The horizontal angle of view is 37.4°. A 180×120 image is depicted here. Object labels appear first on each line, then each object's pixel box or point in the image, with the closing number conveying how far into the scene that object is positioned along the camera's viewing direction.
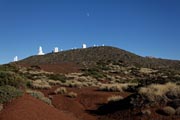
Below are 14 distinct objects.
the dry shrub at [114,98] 17.04
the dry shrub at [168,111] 13.61
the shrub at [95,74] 35.71
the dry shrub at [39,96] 13.91
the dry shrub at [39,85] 22.66
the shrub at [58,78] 29.53
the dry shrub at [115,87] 22.16
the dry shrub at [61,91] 20.66
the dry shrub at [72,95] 19.48
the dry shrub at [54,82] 26.50
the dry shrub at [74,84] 25.15
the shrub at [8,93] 10.99
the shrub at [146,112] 13.96
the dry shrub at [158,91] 14.84
